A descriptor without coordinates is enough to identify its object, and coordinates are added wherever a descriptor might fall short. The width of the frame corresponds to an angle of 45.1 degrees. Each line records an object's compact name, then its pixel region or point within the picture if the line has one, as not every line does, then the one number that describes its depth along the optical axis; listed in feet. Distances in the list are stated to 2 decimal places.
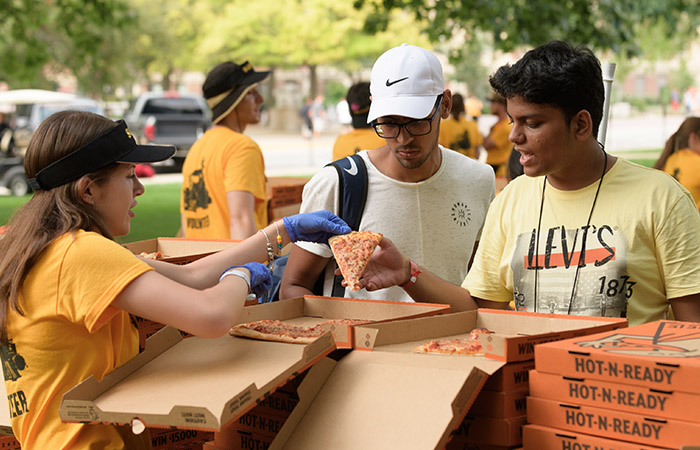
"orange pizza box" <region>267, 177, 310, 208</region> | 21.47
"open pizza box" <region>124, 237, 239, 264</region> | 14.60
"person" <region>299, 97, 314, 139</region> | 118.93
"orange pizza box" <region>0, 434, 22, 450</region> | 11.23
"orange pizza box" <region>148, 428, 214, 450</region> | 10.48
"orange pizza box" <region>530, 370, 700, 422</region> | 7.35
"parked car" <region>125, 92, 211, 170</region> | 79.56
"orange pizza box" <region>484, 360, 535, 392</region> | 8.24
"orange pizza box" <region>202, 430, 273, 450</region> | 9.45
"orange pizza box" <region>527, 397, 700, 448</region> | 7.35
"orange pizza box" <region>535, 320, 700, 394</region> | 7.36
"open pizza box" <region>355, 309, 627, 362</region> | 8.34
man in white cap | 12.23
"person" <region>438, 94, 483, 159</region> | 35.55
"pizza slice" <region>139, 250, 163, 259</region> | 14.35
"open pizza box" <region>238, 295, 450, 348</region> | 10.37
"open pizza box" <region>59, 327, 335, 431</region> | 7.68
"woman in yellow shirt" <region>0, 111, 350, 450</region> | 8.54
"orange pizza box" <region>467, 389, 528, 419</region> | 8.21
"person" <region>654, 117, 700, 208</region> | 26.89
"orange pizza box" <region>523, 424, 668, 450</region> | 7.63
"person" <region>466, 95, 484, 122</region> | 57.82
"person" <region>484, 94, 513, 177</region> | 36.06
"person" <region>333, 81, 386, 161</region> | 22.15
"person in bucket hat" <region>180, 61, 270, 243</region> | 18.21
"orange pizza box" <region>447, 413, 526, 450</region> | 8.20
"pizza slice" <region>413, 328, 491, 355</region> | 8.94
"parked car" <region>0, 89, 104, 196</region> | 58.95
